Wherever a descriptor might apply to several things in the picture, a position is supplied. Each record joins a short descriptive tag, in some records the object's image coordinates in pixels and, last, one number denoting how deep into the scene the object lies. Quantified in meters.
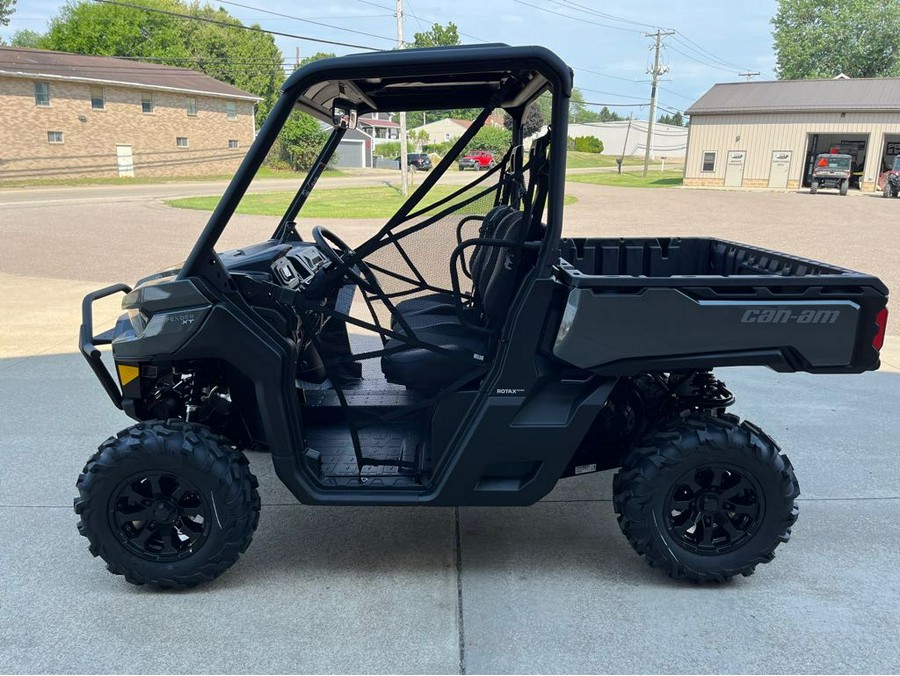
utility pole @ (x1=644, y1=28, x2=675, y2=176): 47.43
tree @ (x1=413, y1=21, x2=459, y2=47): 41.73
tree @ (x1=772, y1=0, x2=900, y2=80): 50.03
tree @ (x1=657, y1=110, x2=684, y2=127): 98.94
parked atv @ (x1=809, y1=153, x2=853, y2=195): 32.03
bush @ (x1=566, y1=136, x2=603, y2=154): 66.75
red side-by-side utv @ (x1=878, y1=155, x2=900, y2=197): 29.72
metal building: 33.59
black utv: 2.80
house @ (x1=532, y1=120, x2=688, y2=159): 76.88
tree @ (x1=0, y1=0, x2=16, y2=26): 56.88
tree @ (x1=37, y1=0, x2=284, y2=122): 49.59
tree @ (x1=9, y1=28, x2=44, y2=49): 76.50
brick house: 32.22
